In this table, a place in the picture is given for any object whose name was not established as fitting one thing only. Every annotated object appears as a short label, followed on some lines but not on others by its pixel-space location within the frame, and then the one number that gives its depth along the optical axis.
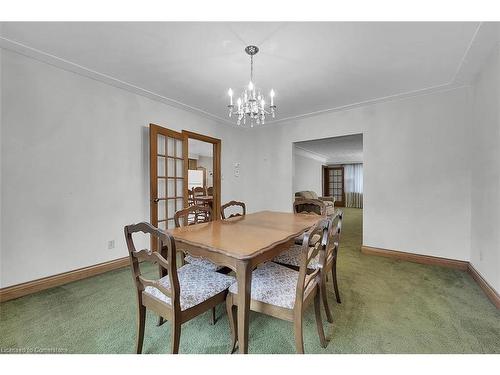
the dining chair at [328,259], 1.62
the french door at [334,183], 10.04
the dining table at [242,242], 1.18
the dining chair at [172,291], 1.12
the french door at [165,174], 2.91
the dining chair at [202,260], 1.68
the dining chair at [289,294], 1.19
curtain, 9.54
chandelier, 1.93
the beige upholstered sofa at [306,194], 6.08
